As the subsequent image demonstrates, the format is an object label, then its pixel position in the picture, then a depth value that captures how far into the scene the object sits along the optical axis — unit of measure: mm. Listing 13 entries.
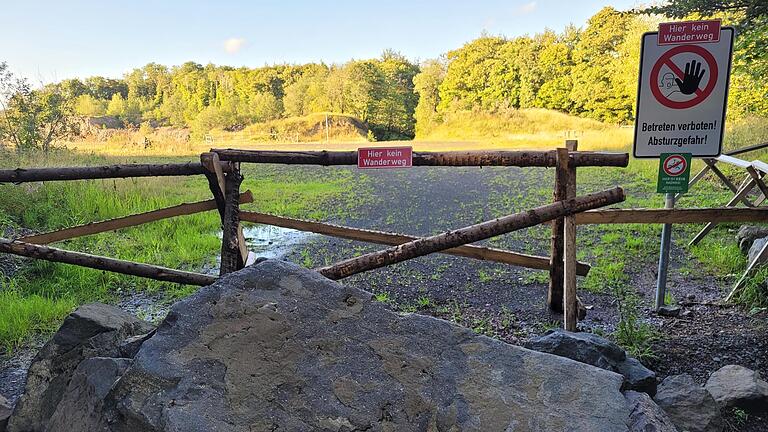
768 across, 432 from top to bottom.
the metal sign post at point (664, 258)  4043
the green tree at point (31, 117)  11395
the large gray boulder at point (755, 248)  5203
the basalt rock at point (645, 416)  1838
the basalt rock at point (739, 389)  2746
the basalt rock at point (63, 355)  2551
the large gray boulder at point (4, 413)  2582
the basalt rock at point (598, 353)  2609
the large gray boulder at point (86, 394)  2037
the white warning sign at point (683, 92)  3578
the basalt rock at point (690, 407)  2412
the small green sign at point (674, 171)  3725
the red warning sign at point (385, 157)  3215
